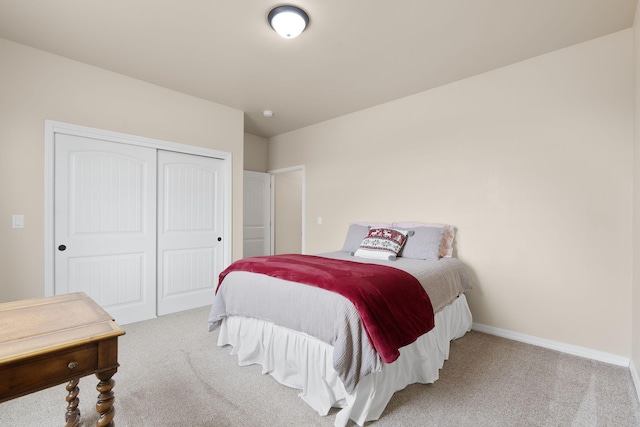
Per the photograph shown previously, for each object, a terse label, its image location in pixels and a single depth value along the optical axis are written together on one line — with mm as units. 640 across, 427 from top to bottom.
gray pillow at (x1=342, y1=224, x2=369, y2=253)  3418
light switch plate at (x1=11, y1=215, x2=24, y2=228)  2543
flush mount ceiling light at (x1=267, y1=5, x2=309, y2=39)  2098
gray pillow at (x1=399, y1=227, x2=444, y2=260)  2899
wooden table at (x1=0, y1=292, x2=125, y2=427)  905
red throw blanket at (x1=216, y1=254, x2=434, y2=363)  1647
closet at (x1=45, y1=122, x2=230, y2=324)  2834
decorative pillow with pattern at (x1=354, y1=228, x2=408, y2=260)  2965
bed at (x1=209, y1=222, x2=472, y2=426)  1630
